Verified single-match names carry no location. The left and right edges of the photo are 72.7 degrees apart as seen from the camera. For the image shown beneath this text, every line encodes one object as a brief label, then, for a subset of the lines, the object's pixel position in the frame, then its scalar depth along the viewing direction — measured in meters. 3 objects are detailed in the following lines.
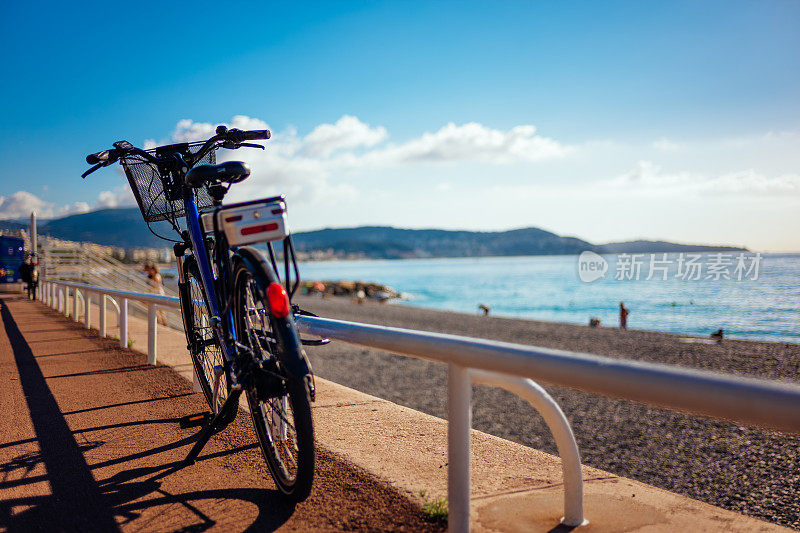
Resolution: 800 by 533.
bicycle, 2.28
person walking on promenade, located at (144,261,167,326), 15.23
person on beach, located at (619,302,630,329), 30.61
